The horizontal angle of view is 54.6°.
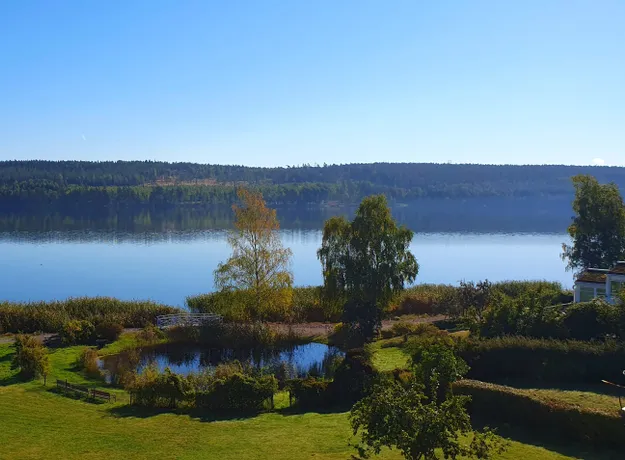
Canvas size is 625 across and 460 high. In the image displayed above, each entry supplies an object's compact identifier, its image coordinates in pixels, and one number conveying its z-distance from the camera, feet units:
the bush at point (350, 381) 67.82
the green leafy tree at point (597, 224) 140.77
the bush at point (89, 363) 83.10
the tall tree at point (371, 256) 107.76
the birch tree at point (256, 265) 112.16
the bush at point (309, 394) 67.56
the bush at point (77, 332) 98.58
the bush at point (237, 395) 66.13
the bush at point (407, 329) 101.86
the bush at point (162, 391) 66.44
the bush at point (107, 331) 101.81
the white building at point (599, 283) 101.60
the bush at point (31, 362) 76.28
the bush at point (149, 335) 102.58
